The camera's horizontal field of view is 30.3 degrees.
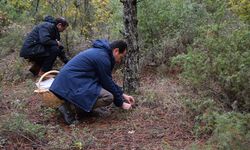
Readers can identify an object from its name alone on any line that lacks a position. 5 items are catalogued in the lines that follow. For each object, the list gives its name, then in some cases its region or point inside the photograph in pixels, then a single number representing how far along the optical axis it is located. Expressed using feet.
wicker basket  21.70
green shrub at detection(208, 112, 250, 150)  14.42
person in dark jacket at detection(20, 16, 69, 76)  30.42
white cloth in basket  23.15
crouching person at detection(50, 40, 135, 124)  20.39
